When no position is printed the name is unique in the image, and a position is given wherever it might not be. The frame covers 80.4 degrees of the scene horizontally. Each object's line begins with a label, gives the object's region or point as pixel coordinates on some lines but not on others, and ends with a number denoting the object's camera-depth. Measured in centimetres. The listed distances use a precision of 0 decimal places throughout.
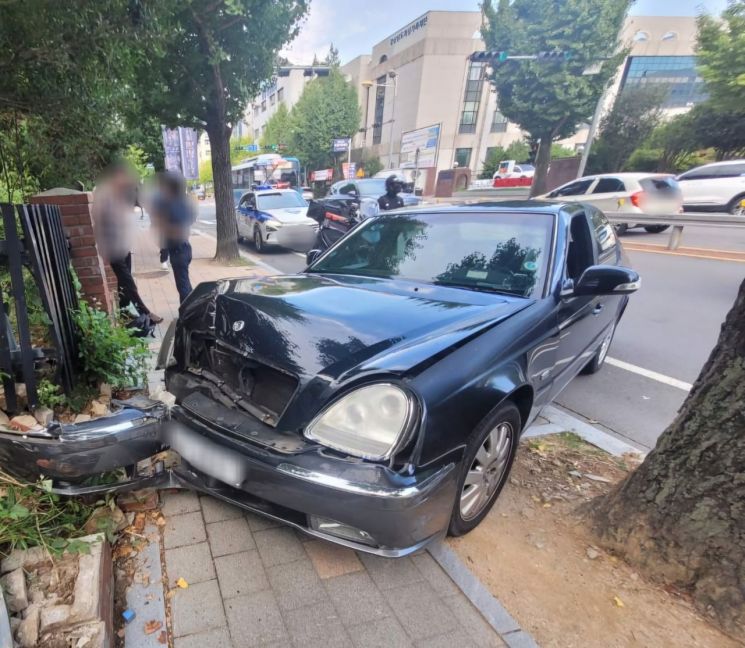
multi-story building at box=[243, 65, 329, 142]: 5991
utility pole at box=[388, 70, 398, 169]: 4187
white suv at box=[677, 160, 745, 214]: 1319
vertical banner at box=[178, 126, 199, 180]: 1105
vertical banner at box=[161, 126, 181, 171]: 1101
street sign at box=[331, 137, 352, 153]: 3872
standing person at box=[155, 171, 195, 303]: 504
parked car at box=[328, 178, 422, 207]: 1395
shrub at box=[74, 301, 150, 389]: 316
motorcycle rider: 867
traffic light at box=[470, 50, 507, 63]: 1502
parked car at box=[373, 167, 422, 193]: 3306
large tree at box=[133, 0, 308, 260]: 690
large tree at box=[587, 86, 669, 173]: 2380
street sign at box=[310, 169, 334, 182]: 3949
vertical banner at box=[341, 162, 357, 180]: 3628
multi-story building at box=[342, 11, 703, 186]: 3872
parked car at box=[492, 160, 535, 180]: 3082
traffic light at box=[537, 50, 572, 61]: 1623
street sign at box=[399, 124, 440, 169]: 3469
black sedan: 171
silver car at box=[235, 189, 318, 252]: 1127
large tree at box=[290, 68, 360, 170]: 3950
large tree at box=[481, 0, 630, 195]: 1927
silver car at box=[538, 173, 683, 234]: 1200
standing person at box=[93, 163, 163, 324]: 429
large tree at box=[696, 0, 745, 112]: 1830
